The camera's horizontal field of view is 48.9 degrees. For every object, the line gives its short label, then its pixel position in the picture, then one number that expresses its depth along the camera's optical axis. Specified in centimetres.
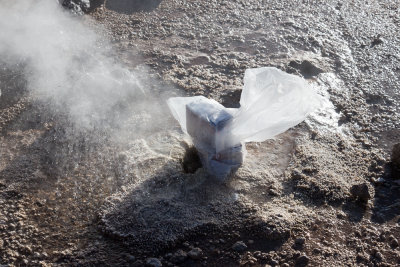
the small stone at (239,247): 262
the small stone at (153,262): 249
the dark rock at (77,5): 495
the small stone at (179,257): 253
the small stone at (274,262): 257
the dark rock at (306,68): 425
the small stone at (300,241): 269
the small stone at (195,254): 254
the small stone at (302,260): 260
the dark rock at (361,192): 296
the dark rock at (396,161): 329
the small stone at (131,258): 253
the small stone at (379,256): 269
